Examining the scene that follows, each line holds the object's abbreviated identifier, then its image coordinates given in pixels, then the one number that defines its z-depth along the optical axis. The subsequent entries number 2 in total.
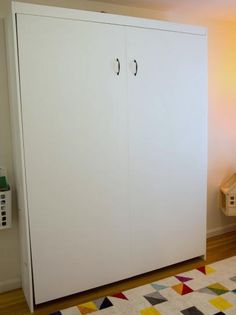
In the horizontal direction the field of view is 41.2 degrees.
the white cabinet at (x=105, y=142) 2.05
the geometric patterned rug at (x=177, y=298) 2.15
